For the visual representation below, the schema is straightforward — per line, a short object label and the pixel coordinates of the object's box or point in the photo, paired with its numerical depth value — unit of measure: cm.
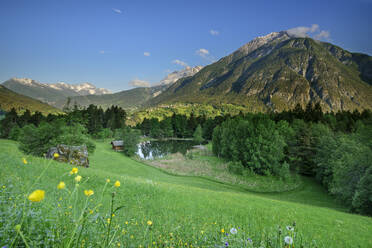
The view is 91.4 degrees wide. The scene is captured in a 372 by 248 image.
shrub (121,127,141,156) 5153
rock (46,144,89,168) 1884
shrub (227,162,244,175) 3434
